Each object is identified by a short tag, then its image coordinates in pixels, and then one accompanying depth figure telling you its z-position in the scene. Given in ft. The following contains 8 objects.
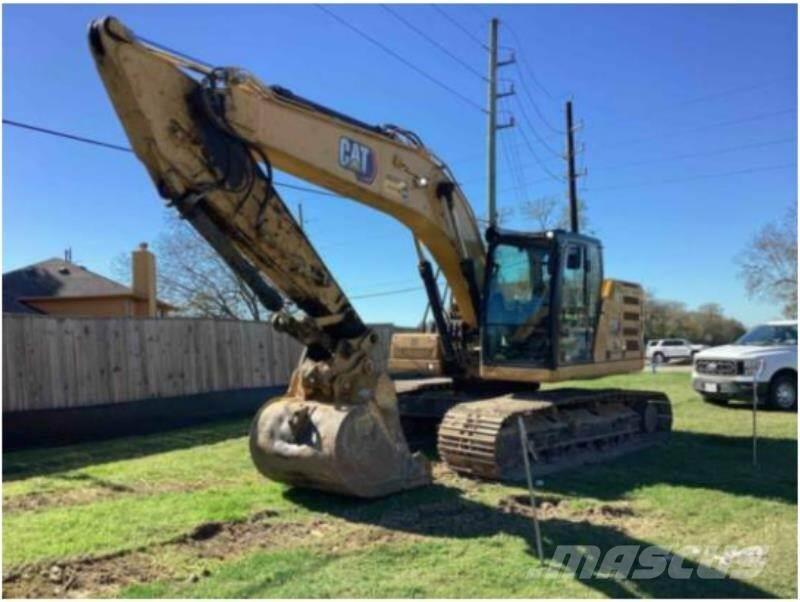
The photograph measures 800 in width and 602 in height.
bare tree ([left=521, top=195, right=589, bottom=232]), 101.35
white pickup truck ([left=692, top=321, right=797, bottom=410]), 48.11
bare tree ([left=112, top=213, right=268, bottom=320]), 122.93
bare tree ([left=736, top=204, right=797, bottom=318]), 136.98
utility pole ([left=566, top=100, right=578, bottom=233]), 87.67
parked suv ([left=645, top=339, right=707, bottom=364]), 137.39
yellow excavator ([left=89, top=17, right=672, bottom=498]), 19.02
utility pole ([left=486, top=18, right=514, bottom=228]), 69.51
